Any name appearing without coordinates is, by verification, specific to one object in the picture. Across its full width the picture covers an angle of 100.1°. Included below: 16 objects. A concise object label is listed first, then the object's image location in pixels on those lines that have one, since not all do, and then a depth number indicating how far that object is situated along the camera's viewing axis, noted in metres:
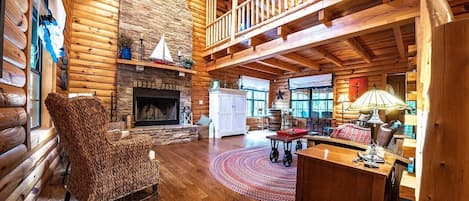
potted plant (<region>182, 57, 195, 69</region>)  5.76
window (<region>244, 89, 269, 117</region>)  8.03
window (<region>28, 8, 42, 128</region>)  2.38
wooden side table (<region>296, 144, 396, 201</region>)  1.41
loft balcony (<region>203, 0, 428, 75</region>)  2.89
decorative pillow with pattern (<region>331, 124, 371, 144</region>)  2.54
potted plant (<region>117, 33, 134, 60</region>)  4.73
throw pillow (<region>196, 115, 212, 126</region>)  5.93
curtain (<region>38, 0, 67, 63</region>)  2.07
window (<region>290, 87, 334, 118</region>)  6.97
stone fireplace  4.83
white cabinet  5.99
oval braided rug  2.33
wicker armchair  1.54
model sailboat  5.02
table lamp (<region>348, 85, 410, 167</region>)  1.99
